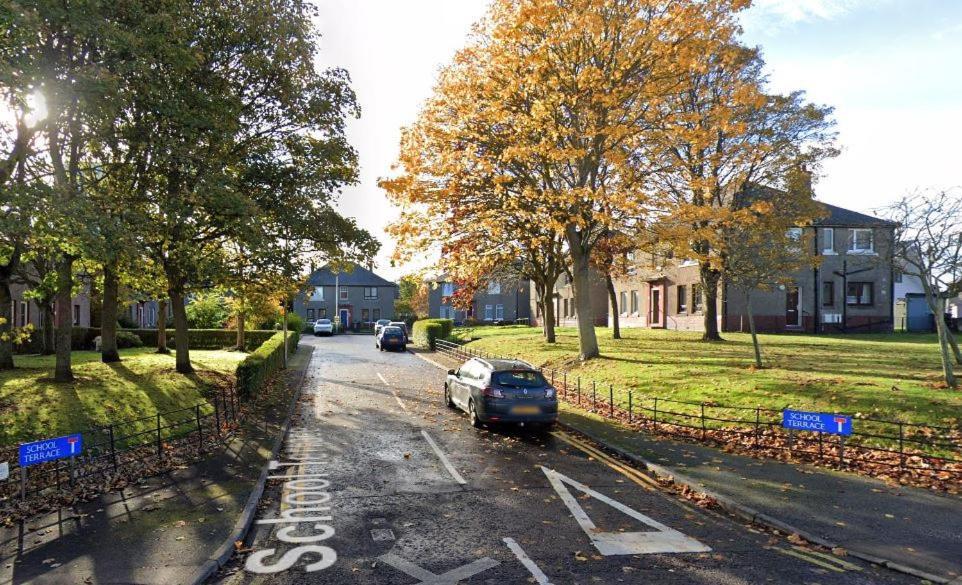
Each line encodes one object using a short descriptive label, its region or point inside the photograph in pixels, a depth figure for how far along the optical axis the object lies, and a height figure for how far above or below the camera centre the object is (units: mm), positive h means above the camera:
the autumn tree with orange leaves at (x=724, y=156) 17844 +5291
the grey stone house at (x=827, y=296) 35344 +509
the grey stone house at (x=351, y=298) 83438 +802
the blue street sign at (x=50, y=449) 7926 -1902
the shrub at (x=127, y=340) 37656 -2197
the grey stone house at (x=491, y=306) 78375 -217
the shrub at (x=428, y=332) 42516 -1963
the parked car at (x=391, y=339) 40219 -2233
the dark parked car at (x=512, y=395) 13078 -1916
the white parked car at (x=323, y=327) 63625 -2336
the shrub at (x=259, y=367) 16781 -1951
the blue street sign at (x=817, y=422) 10086 -1933
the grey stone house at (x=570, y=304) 54906 +34
